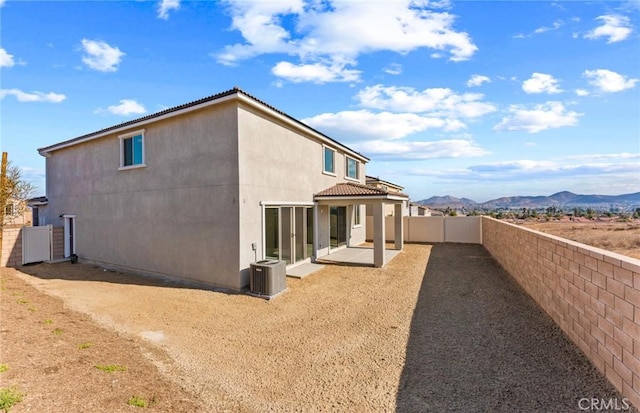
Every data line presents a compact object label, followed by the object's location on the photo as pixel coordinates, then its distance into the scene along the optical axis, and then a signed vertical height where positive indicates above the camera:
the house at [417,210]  32.59 -0.33
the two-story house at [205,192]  10.19 +0.73
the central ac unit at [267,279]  9.34 -2.13
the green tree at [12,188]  11.67 +1.00
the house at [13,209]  12.84 +0.16
